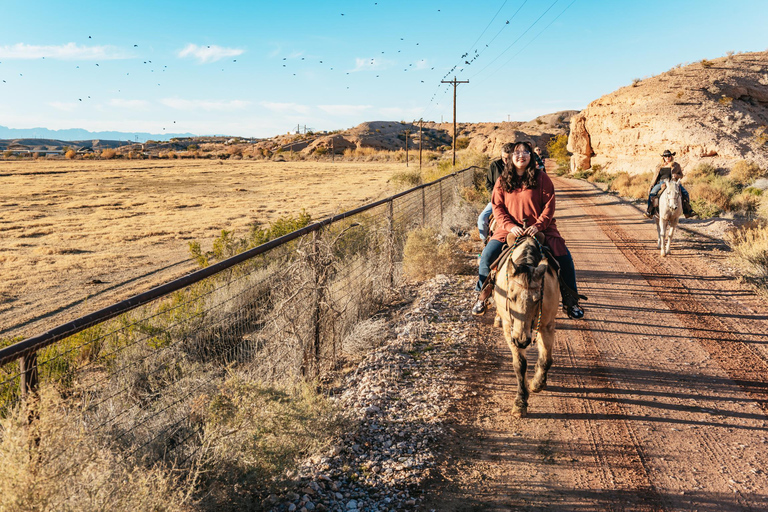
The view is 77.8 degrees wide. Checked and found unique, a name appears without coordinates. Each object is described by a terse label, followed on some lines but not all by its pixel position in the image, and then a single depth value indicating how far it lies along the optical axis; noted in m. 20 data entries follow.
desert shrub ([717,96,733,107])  28.10
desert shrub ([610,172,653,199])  22.44
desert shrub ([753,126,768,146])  24.94
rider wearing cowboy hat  11.62
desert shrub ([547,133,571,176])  49.82
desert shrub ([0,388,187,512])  2.36
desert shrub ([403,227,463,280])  10.51
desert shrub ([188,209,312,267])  13.53
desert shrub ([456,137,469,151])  86.99
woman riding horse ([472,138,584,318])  5.83
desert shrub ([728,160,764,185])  21.56
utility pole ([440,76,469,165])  42.03
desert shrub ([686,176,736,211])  17.16
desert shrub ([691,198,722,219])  16.09
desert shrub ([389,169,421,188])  30.03
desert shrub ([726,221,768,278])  9.62
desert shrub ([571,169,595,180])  36.78
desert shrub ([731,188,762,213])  16.72
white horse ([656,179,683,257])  11.09
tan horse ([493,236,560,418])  4.48
